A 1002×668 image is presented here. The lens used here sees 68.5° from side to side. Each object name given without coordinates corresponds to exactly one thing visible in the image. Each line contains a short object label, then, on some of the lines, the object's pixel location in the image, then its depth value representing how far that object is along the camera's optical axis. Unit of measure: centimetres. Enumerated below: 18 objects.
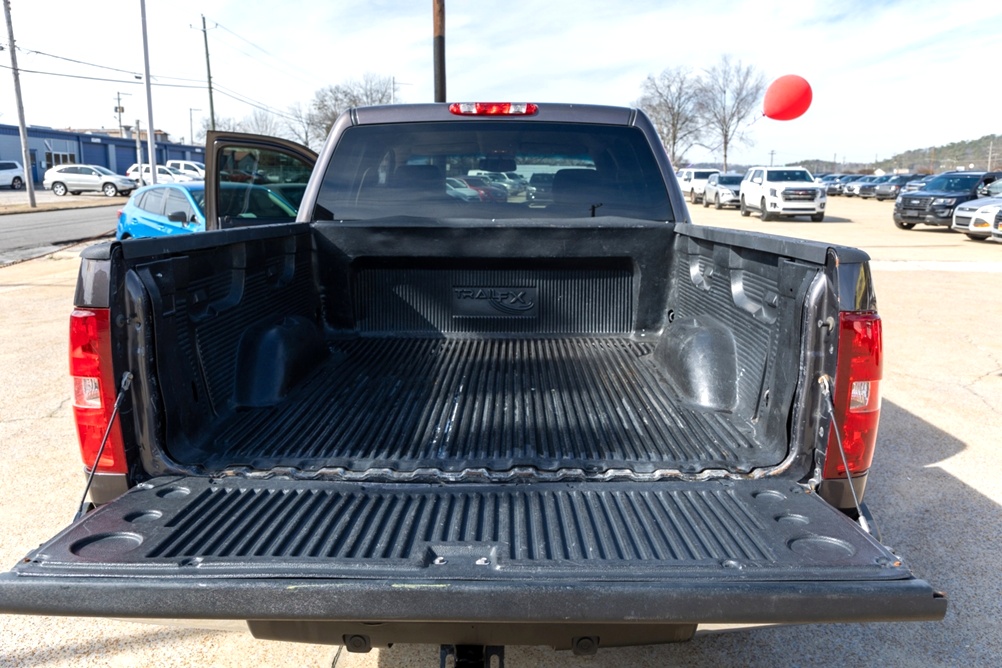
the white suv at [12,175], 4584
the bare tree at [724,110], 5584
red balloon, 1817
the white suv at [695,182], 3850
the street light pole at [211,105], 5141
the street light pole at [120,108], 7462
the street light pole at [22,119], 3125
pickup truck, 170
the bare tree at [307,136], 5633
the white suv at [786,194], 2562
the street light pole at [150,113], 2604
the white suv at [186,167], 4778
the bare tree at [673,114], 5694
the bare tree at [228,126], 7281
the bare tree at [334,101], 5759
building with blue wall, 5828
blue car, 679
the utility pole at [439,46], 1506
